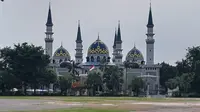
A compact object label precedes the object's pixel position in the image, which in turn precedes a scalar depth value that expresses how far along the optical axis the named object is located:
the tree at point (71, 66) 142.64
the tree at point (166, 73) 180.01
